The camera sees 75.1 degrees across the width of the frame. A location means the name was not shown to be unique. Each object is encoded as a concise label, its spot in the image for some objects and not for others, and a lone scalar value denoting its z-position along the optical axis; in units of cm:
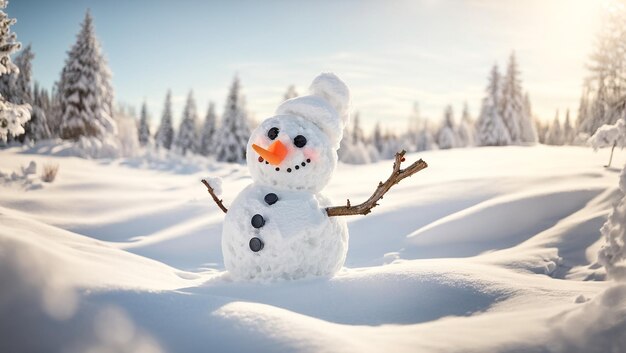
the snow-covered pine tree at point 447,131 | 4212
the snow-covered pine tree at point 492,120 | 3019
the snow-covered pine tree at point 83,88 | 2309
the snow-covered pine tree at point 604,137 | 539
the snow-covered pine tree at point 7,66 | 484
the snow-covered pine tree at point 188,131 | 4159
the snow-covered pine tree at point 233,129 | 3012
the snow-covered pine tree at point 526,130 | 3250
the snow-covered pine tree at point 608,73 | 780
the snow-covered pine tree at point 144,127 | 4673
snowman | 362
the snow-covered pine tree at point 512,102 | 3084
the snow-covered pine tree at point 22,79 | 1783
